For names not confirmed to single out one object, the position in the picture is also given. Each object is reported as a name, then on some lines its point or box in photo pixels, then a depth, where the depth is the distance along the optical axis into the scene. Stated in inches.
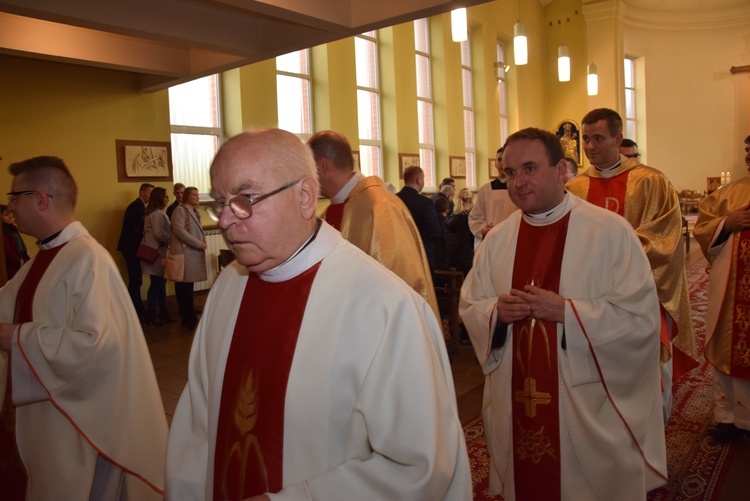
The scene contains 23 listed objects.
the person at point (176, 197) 328.8
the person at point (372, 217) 124.6
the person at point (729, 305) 150.0
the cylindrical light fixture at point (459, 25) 284.2
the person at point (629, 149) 195.9
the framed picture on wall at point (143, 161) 329.7
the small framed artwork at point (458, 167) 592.6
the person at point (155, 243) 303.3
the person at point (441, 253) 274.1
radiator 370.3
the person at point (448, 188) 384.2
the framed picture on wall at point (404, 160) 514.3
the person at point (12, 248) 199.8
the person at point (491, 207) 235.1
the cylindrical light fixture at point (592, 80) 598.5
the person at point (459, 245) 269.3
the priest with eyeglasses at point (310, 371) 54.6
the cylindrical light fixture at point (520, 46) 384.5
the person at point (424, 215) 239.0
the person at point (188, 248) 295.3
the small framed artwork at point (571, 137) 726.5
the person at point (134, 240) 310.7
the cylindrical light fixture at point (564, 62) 519.2
